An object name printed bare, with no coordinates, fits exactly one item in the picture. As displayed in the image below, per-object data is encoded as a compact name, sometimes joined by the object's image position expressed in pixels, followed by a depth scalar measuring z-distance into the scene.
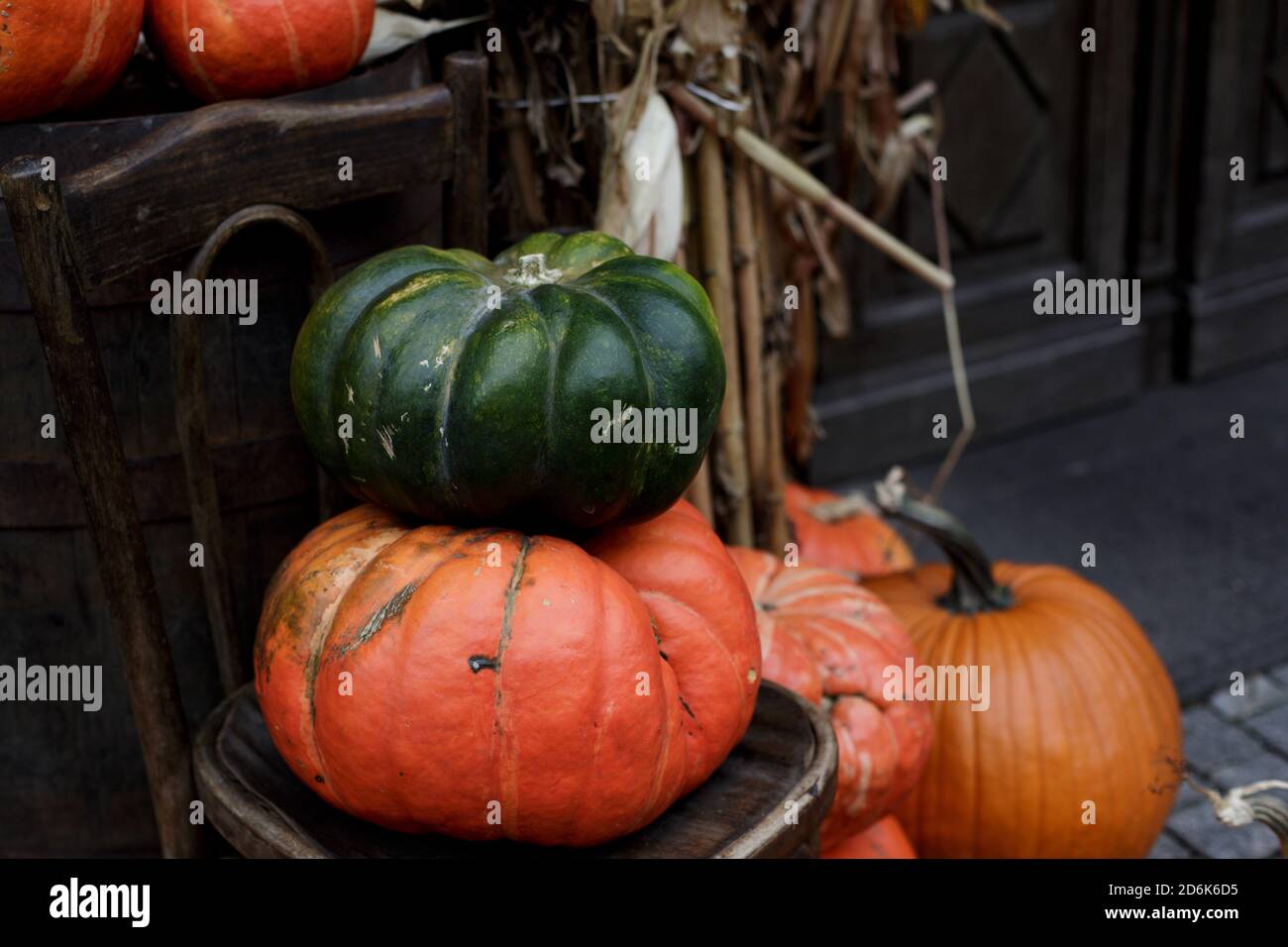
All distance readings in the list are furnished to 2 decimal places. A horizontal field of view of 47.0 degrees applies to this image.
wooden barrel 1.89
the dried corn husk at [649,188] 2.42
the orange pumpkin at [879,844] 2.36
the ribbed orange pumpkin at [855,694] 2.23
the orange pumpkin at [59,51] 1.76
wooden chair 1.66
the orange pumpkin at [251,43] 1.92
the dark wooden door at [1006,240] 4.04
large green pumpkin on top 1.65
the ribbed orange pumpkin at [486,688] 1.58
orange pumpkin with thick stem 2.54
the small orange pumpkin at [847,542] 3.20
